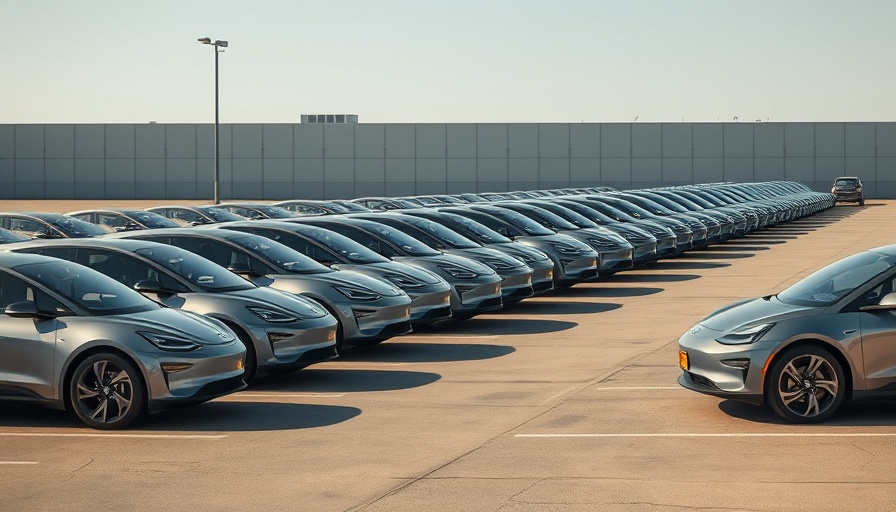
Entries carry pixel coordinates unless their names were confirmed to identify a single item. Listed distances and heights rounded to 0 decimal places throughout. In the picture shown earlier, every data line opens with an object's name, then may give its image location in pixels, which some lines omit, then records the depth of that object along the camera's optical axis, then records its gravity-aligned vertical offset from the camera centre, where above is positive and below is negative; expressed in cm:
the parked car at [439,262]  1667 -54
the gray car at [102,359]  1026 -110
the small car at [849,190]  7125 +177
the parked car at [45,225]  2106 -7
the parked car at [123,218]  2414 +6
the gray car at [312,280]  1388 -65
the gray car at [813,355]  1002 -104
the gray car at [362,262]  1536 -50
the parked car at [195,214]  2490 +14
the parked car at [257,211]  2705 +22
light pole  5253 +723
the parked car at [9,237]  1969 -25
